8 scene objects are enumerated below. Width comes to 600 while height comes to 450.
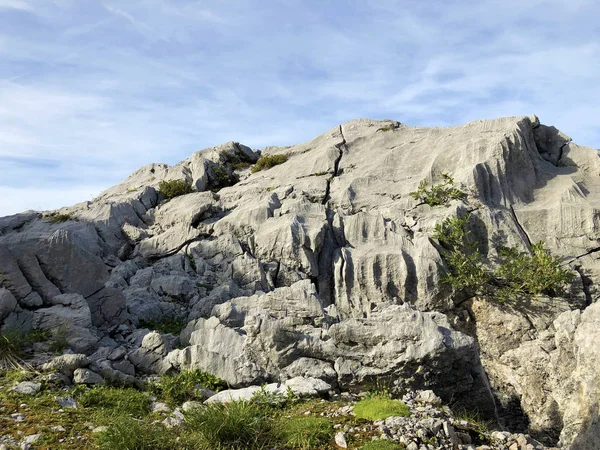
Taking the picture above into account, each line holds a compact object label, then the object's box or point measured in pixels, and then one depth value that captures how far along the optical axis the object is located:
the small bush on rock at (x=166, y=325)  18.77
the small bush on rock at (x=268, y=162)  33.34
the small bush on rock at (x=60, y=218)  26.61
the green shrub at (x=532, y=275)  21.45
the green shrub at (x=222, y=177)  32.44
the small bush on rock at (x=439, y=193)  24.75
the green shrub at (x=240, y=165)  34.69
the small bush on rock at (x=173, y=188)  30.08
